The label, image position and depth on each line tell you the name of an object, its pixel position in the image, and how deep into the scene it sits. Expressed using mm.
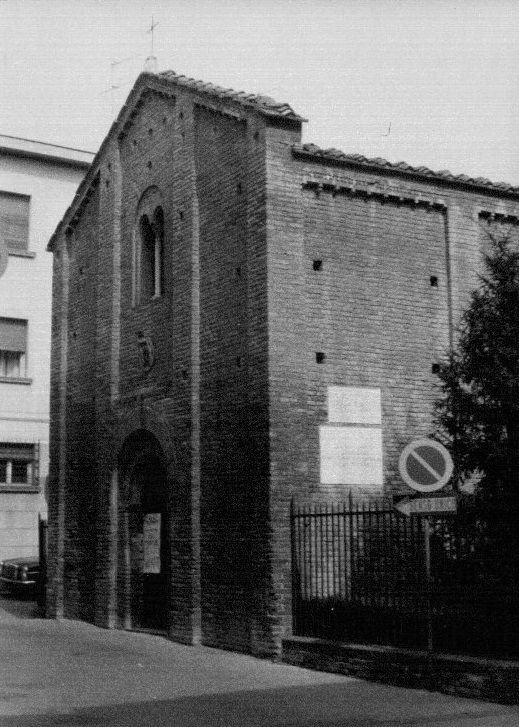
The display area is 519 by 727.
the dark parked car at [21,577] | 23750
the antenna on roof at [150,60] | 19375
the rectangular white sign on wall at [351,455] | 14578
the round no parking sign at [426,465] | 11133
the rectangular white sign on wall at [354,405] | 14781
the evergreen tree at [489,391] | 12266
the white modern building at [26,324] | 28094
